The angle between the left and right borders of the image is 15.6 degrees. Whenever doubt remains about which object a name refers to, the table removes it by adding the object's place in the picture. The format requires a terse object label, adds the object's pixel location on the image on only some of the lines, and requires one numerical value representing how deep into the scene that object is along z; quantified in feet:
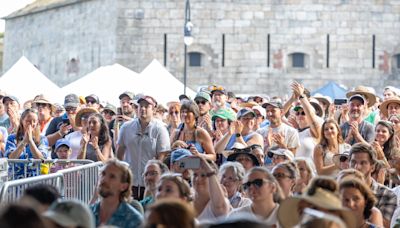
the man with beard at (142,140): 50.62
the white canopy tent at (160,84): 104.37
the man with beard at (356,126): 53.36
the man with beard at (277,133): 52.75
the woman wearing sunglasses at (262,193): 35.50
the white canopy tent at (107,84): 102.68
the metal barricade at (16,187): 37.42
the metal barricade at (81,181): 44.21
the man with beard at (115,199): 33.78
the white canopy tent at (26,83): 101.60
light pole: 142.41
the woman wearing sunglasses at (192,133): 50.70
